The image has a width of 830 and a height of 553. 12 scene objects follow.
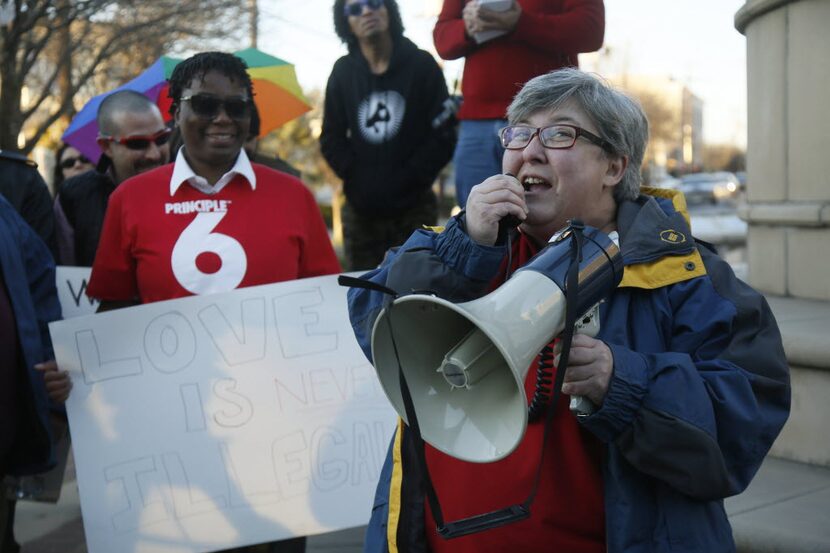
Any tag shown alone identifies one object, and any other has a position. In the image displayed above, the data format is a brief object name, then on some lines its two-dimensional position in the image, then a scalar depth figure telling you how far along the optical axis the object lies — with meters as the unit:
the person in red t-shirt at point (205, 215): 3.61
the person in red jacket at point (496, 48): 4.66
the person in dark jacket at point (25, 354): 3.43
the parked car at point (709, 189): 51.94
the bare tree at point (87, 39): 9.79
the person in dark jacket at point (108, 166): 4.68
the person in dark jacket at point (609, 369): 2.10
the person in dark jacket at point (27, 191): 4.27
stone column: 4.56
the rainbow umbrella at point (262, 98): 5.99
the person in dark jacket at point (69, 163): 6.61
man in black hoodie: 5.49
